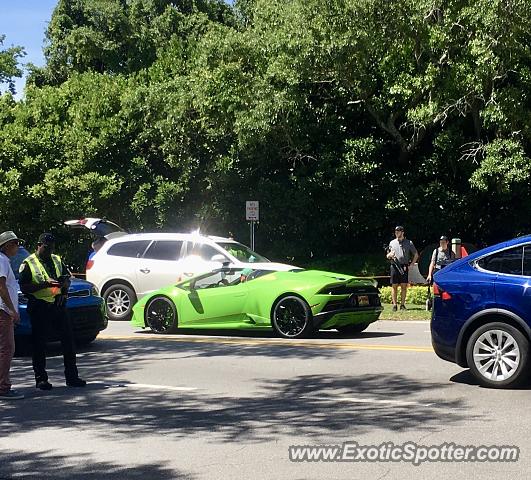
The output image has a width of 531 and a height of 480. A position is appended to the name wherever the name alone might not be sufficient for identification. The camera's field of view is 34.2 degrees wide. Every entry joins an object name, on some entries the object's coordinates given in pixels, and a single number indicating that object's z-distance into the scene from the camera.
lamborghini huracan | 13.61
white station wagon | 18.39
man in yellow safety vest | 9.55
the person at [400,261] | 18.23
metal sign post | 21.99
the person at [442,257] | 16.84
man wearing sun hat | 8.98
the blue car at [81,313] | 12.37
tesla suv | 8.81
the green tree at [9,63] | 47.07
